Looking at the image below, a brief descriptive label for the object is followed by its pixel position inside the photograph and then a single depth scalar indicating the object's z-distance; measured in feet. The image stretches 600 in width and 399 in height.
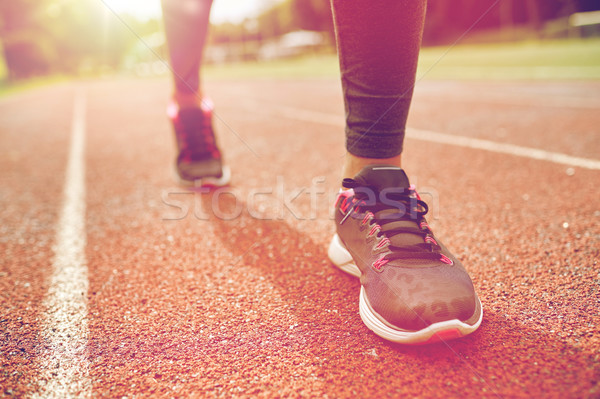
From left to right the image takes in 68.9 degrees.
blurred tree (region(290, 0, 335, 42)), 140.15
